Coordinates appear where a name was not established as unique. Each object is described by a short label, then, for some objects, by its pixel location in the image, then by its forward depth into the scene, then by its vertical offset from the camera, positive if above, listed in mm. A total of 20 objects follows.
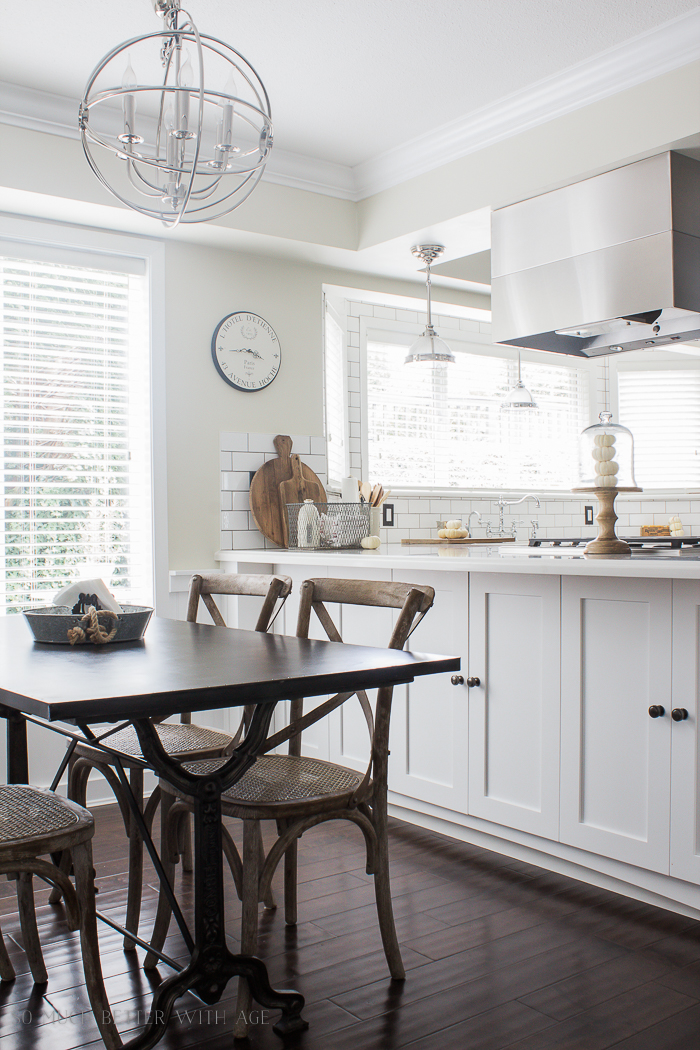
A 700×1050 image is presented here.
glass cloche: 2717 +165
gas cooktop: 4505 -229
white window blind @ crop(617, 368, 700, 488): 6316 +530
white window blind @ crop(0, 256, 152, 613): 3547 +289
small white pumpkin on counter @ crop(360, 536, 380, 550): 3951 -192
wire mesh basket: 3896 -115
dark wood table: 1423 -327
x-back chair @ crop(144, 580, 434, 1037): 1834 -648
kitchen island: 2365 -661
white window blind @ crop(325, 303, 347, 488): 4645 +525
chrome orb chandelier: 1775 +771
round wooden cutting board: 4109 +52
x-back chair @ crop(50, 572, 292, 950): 2177 -645
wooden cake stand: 2664 -103
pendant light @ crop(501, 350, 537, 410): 5234 +586
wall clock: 4004 +680
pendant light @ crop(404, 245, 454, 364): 3895 +655
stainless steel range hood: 2947 +832
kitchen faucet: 5453 -143
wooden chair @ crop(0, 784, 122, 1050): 1613 -647
